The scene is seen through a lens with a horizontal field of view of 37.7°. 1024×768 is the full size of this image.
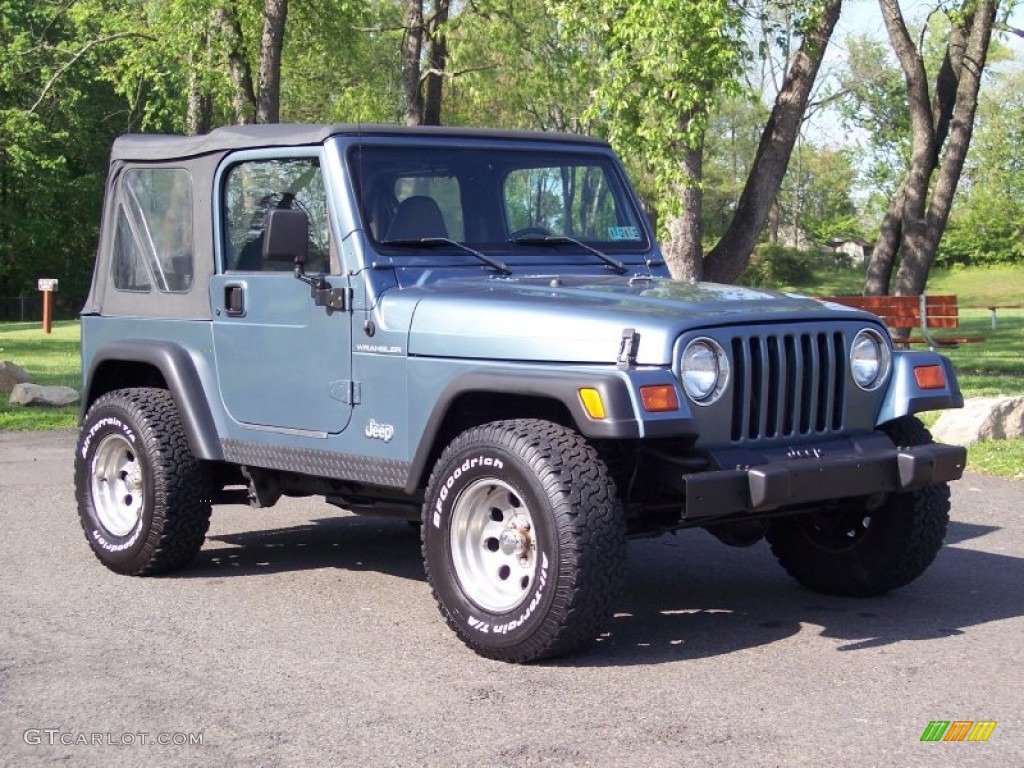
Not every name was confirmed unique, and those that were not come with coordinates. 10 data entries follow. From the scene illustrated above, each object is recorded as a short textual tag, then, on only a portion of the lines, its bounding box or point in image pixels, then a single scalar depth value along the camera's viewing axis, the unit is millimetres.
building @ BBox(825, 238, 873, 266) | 89206
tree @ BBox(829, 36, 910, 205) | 33625
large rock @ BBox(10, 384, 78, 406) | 15781
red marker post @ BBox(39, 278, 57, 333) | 34241
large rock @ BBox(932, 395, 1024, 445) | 11945
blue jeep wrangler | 5527
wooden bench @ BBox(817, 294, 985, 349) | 19297
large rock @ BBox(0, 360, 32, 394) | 16781
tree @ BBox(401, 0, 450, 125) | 27859
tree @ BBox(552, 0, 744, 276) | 16031
